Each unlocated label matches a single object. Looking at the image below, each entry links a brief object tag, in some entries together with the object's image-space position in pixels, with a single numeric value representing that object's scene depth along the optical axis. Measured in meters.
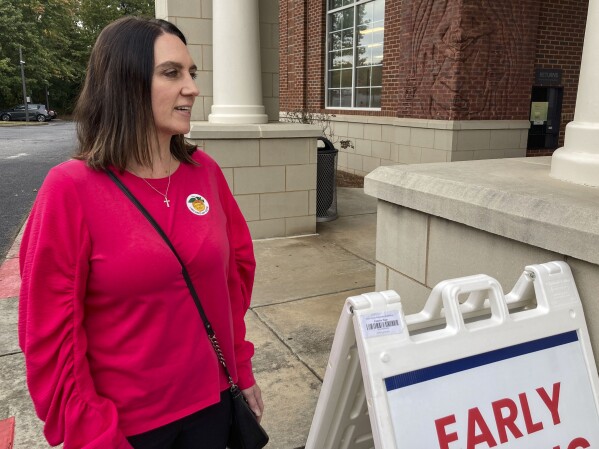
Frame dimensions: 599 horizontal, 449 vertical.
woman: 1.38
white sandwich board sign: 1.45
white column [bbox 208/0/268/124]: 6.57
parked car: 43.53
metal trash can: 7.53
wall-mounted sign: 9.48
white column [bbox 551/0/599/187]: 2.50
